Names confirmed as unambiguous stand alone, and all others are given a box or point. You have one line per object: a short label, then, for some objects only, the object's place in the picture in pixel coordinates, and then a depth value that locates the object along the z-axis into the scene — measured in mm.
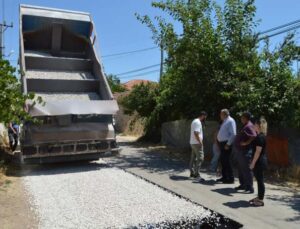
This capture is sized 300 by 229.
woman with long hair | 4438
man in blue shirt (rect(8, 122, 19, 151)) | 8410
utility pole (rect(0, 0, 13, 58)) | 22805
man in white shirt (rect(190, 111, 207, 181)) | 5850
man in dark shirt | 4897
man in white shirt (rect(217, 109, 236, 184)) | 5695
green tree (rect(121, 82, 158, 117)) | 12885
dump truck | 6241
